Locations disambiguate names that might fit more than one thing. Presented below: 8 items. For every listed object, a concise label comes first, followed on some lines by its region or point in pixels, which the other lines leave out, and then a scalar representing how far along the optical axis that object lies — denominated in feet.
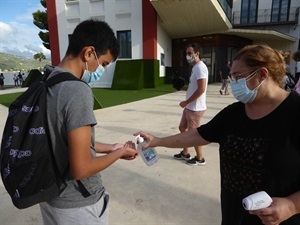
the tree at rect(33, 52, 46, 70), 161.89
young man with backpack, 3.82
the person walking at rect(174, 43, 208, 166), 12.03
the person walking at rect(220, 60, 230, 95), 39.20
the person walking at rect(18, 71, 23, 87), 93.68
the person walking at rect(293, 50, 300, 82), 14.04
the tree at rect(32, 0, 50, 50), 85.40
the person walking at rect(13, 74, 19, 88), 95.34
